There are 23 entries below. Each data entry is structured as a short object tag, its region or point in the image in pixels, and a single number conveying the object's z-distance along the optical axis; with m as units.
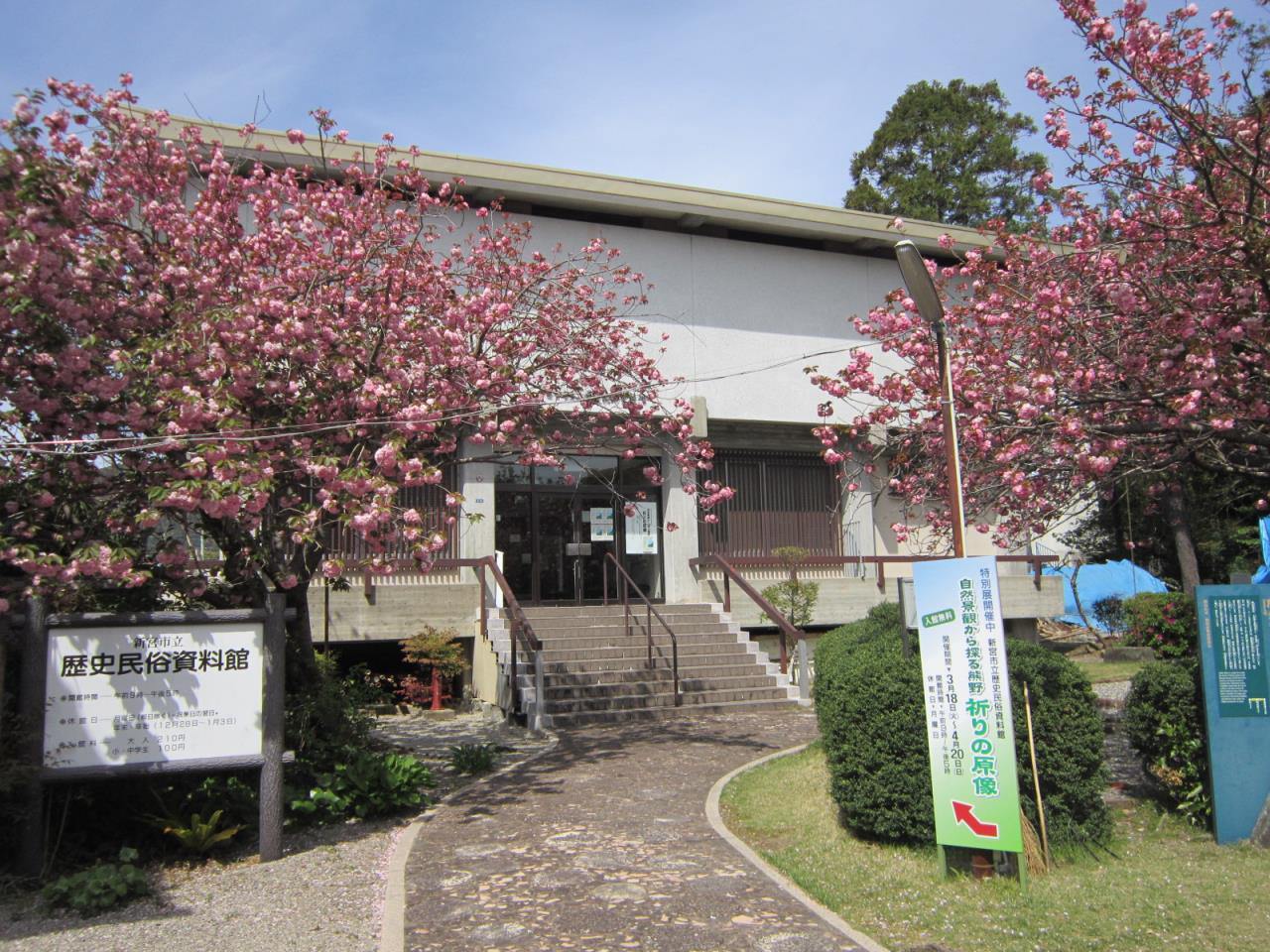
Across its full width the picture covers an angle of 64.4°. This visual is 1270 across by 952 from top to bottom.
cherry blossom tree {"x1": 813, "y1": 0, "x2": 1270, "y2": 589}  7.37
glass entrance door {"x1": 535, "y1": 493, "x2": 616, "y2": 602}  19.17
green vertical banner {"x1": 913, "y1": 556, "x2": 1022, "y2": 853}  6.21
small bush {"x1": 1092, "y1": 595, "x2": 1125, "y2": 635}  22.78
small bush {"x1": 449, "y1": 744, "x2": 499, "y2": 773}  10.33
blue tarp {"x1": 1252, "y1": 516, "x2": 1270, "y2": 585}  17.20
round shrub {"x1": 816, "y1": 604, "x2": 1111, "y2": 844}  6.75
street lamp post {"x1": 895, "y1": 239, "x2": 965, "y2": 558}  6.52
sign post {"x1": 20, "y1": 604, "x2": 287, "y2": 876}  6.98
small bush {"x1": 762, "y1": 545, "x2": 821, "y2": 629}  17.33
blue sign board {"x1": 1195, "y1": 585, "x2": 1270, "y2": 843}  7.07
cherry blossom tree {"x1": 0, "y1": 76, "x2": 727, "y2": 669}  7.30
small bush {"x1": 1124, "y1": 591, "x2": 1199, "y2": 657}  18.11
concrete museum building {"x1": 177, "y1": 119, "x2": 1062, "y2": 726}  15.99
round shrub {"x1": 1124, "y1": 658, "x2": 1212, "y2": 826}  7.47
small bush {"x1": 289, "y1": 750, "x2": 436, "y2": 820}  8.38
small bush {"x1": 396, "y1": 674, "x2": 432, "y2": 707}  15.45
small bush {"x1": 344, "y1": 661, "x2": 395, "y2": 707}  10.07
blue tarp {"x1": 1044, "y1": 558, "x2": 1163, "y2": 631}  23.42
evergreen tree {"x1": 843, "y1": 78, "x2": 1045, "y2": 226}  33.50
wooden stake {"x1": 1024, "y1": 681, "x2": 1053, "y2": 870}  6.54
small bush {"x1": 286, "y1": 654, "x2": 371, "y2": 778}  8.73
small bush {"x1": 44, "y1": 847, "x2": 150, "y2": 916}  6.31
